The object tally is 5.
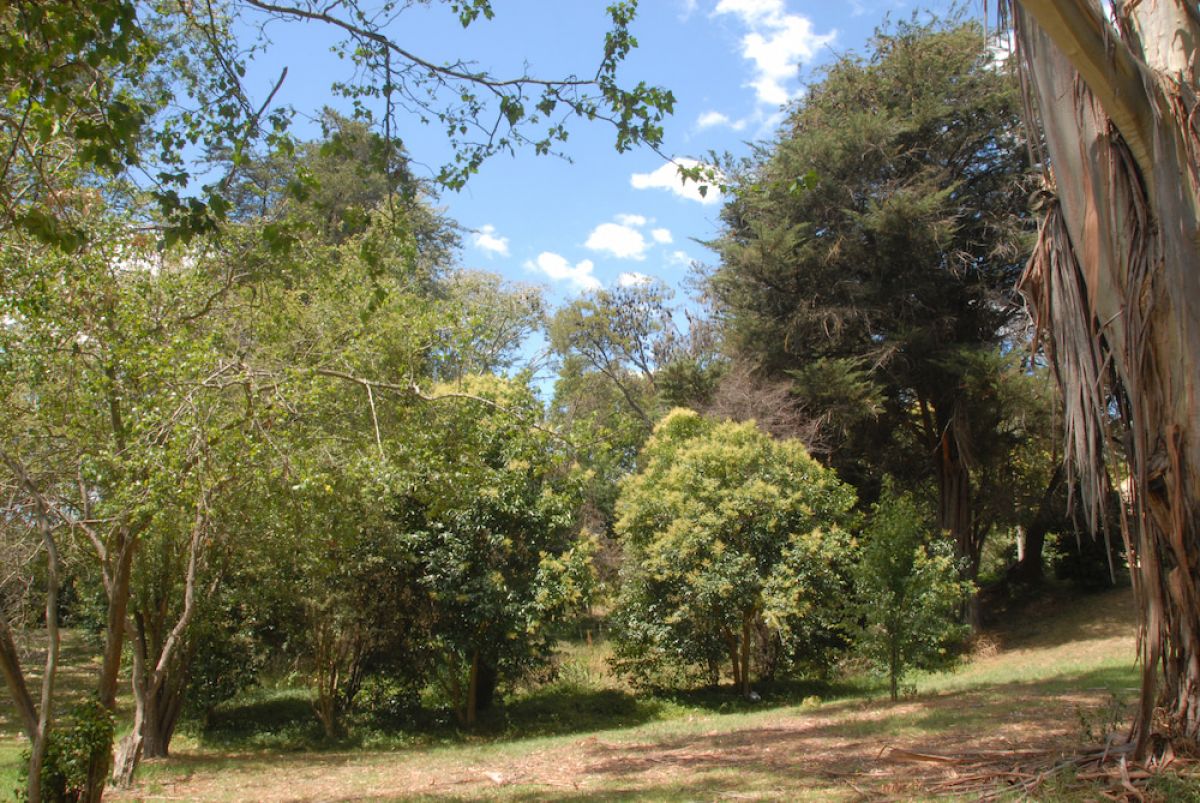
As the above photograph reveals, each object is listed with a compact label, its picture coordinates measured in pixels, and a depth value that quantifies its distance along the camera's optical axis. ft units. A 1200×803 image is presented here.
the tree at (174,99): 14.19
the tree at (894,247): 59.31
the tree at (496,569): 46.85
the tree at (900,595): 38.29
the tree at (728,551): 48.55
